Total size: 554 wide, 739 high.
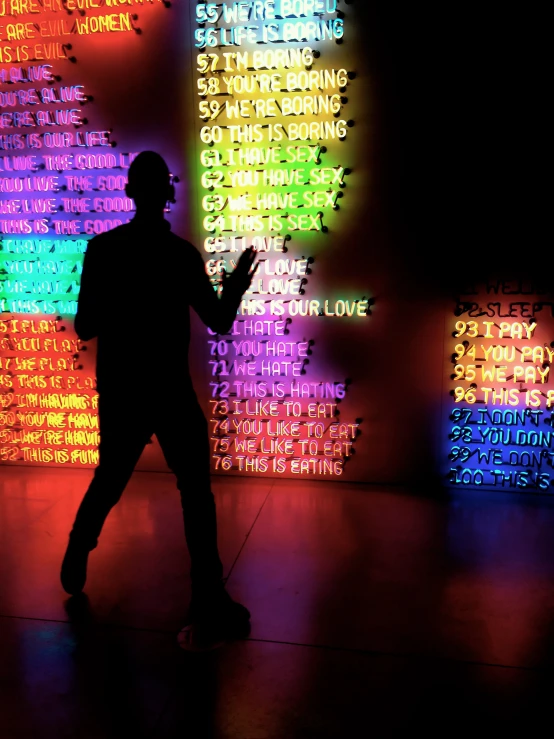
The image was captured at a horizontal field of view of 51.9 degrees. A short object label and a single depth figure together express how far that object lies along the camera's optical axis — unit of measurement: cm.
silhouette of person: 237
